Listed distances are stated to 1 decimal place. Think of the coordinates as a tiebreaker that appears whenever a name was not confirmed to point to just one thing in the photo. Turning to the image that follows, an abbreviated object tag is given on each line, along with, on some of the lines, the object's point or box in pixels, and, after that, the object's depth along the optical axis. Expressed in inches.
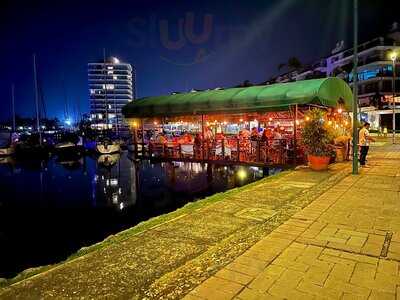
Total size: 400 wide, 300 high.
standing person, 466.9
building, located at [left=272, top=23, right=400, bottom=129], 1975.9
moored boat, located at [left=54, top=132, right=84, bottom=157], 1327.5
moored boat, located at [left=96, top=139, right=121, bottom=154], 1197.1
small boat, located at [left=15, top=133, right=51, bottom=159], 1325.0
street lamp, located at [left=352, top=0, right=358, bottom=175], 373.8
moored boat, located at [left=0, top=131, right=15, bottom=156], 1327.0
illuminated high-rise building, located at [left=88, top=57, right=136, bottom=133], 5201.8
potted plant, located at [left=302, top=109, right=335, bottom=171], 415.2
